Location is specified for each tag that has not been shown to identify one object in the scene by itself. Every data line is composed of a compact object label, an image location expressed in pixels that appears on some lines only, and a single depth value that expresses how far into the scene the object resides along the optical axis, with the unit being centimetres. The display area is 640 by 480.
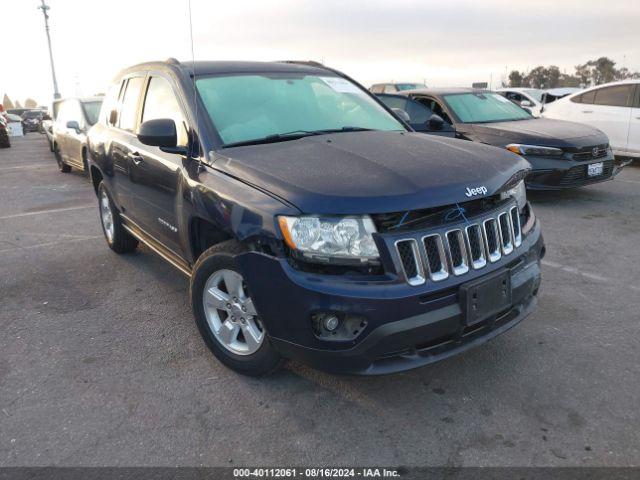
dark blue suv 237
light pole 3085
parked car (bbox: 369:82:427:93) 1948
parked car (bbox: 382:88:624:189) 675
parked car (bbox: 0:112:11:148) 1872
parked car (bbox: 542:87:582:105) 1689
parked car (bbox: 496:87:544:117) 1353
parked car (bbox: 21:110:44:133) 3297
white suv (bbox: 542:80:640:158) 949
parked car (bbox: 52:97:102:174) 947
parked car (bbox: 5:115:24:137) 2705
